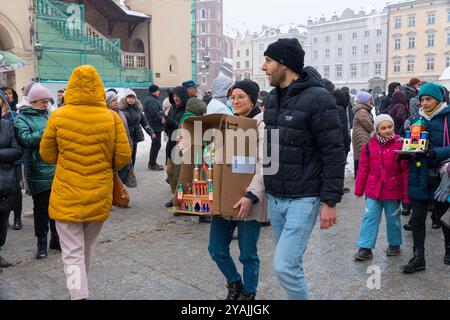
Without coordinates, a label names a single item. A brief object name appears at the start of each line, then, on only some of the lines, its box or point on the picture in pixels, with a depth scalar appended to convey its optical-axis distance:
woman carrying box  3.18
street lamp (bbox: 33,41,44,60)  18.46
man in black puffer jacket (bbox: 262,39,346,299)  2.73
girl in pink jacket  4.62
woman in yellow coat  3.22
